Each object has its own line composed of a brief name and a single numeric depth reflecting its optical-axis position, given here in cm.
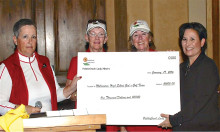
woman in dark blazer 269
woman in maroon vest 281
